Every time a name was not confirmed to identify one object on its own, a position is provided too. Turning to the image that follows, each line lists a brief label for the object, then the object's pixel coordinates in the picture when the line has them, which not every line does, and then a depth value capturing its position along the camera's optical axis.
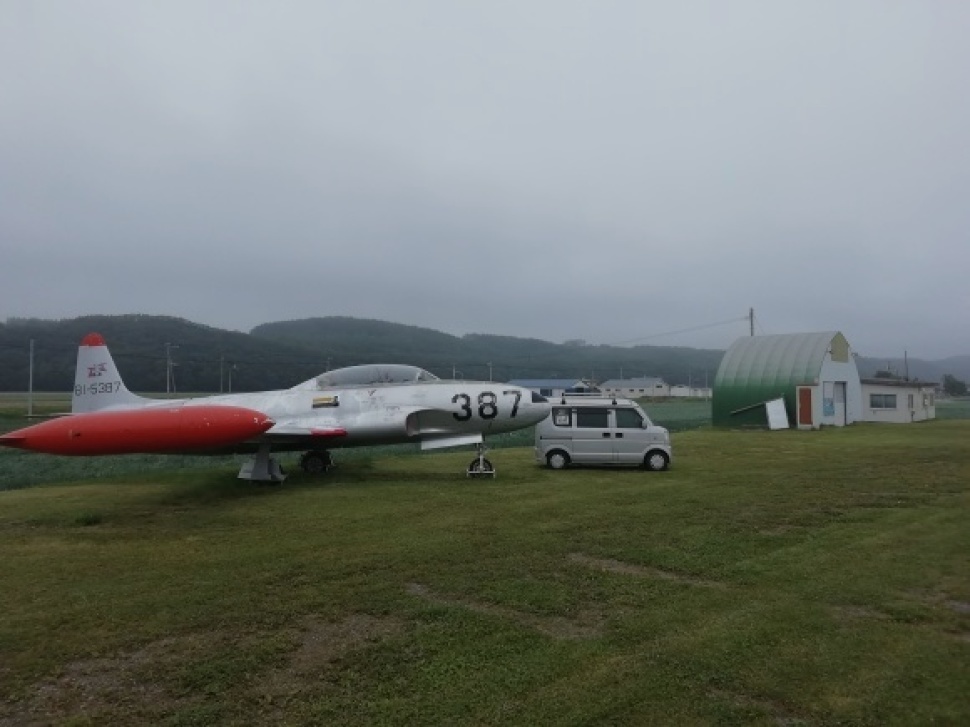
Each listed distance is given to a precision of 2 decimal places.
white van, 16.38
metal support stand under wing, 14.48
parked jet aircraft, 14.88
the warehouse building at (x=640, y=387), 110.75
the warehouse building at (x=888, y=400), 38.47
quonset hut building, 33.69
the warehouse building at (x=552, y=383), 69.75
